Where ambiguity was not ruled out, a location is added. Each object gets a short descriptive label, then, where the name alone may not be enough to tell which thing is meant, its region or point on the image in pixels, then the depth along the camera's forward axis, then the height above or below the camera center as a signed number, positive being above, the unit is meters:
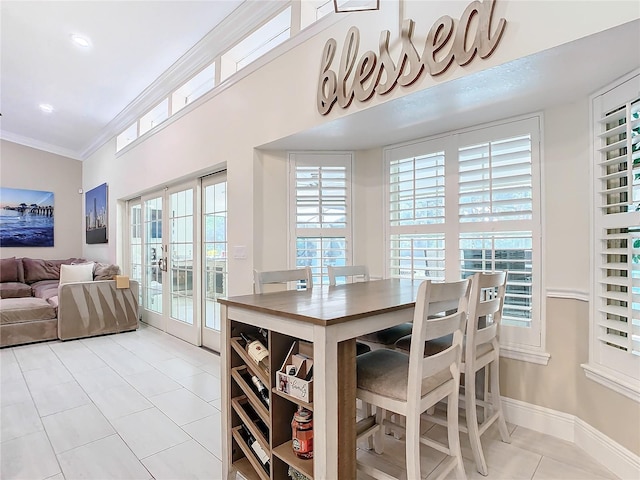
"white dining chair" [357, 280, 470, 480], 1.26 -0.56
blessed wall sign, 1.61 +1.01
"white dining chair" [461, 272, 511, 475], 1.67 -0.61
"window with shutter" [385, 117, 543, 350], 2.13 +0.20
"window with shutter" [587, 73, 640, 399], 1.62 +0.00
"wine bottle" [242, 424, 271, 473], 1.46 -0.92
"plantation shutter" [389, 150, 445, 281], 2.54 +0.20
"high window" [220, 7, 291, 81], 2.89 +1.83
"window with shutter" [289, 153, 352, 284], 3.01 +0.30
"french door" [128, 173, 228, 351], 3.68 -0.20
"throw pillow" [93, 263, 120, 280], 4.66 -0.42
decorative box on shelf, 1.26 -0.51
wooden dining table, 1.18 -0.36
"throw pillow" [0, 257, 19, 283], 5.39 -0.45
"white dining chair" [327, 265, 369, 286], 2.46 -0.24
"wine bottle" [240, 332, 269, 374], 1.45 -0.48
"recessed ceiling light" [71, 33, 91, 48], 3.27 +1.95
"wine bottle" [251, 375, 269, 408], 1.46 -0.65
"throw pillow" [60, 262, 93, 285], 4.51 -0.43
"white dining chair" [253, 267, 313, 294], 2.05 -0.23
